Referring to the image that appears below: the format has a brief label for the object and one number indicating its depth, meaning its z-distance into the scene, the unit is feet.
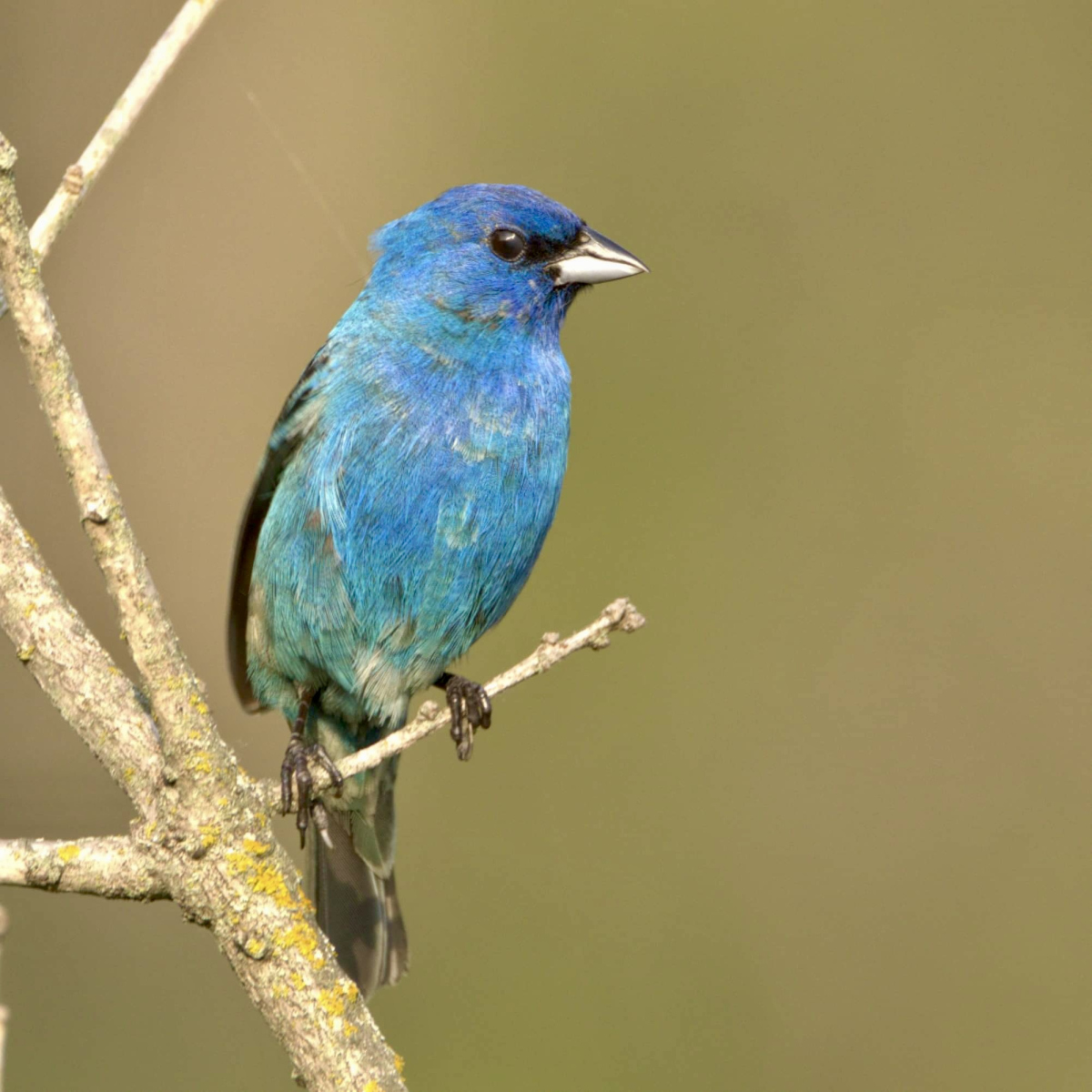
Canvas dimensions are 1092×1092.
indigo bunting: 22.91
